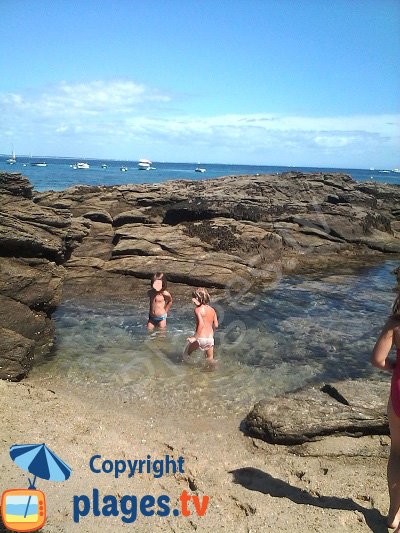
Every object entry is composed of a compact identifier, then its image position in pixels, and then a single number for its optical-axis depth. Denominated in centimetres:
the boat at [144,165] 15279
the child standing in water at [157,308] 1040
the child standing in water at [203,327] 856
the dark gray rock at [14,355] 724
